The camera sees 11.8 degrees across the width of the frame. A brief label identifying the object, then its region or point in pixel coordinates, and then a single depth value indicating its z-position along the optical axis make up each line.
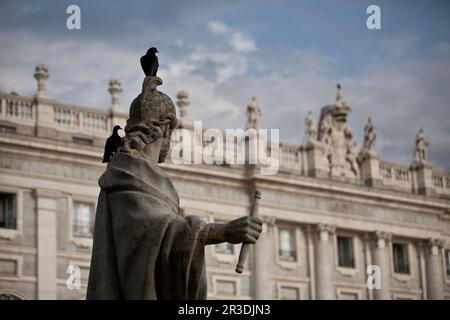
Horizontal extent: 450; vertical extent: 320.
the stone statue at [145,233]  13.39
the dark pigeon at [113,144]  14.52
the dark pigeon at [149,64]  14.57
